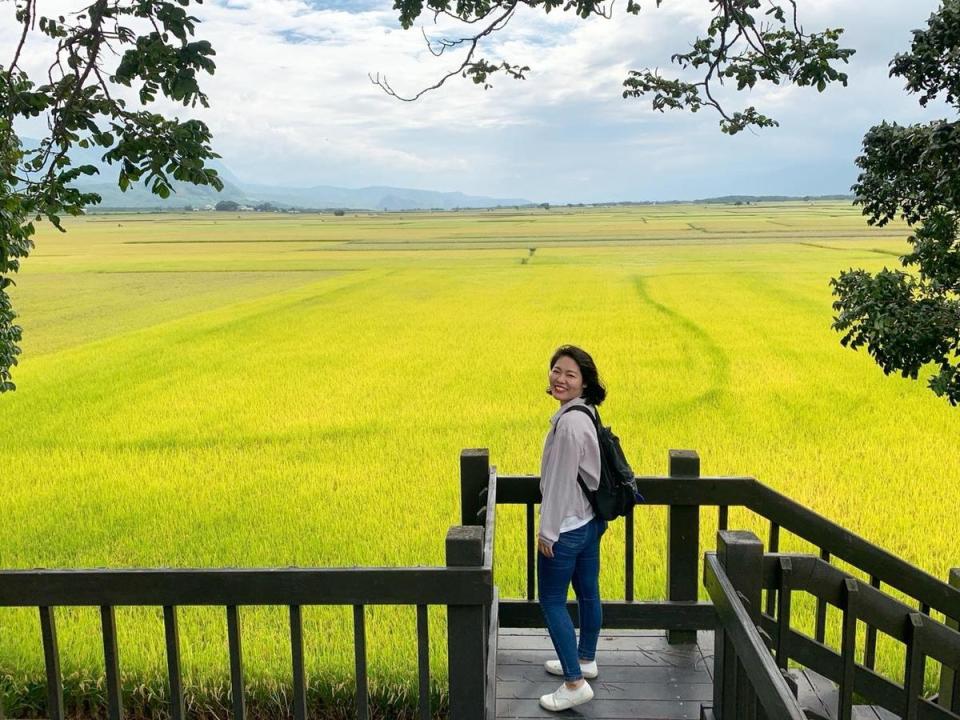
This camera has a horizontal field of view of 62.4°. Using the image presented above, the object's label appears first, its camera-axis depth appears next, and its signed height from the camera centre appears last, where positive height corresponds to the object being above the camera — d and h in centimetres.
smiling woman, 395 -145
